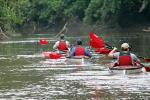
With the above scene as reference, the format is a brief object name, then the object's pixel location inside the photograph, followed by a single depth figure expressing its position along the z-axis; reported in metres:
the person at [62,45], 35.91
